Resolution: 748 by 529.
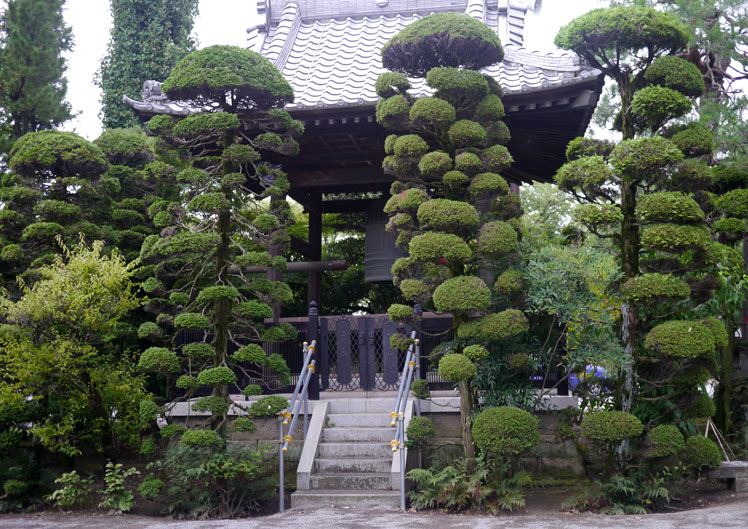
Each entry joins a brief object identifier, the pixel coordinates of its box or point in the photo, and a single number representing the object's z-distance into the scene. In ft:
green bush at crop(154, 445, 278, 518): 20.79
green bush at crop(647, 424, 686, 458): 19.29
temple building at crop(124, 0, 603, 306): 26.68
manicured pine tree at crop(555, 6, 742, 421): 19.54
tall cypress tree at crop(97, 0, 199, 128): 56.39
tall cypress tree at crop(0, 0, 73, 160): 30.68
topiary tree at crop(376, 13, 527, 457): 20.47
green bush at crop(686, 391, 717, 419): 20.88
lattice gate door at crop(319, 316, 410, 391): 26.84
